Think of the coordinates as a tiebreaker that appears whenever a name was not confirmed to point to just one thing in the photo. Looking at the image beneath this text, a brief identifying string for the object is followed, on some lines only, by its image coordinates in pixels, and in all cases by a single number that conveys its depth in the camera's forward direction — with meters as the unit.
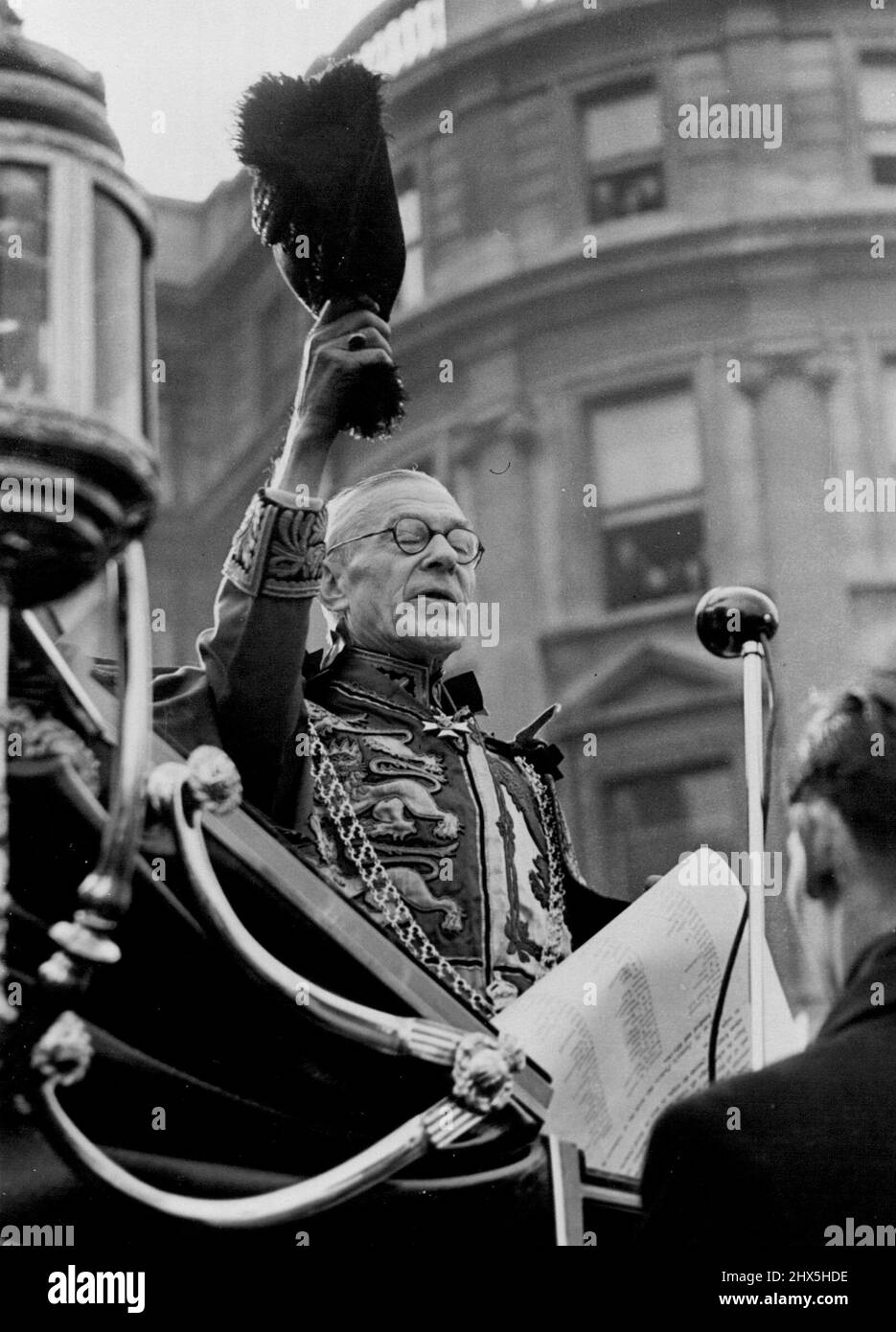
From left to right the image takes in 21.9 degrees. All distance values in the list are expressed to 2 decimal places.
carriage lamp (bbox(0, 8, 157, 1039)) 2.22
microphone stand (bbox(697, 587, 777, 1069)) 3.31
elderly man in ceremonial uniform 3.15
